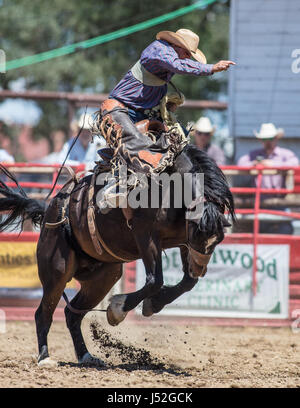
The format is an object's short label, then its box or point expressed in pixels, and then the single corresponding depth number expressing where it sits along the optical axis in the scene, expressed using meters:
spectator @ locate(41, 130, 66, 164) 25.19
